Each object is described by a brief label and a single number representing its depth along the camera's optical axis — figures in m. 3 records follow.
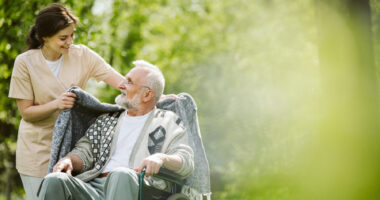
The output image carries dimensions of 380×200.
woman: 6.09
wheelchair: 5.45
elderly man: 5.63
